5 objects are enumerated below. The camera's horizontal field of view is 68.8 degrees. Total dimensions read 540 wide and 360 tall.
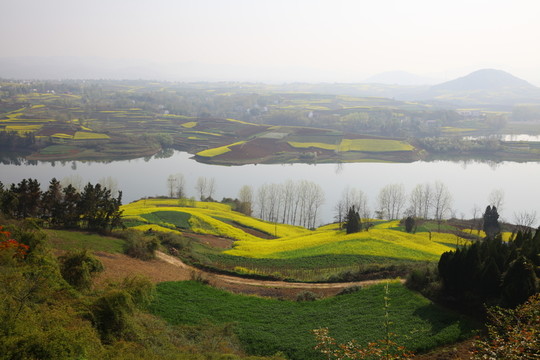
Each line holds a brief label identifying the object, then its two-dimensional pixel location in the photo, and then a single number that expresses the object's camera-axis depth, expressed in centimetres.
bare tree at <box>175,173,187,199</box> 6660
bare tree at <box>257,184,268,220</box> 6392
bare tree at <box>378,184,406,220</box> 6291
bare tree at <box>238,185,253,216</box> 6156
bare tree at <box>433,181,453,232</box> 5986
